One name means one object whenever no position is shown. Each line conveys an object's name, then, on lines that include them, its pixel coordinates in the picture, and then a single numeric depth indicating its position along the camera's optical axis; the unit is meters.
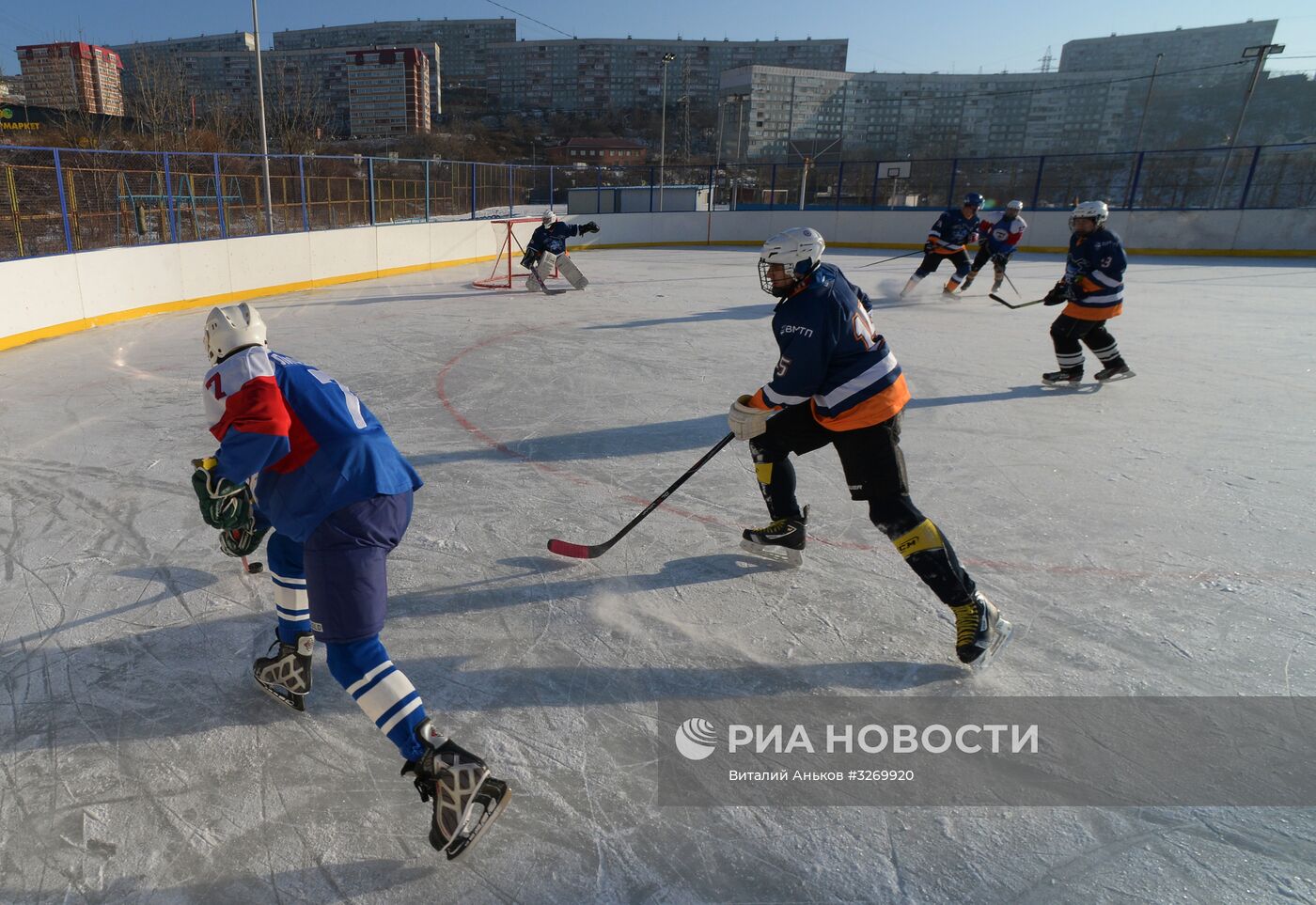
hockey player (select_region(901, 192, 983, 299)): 10.39
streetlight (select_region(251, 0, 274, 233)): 11.81
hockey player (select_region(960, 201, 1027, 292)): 10.59
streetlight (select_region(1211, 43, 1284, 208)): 21.73
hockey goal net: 12.30
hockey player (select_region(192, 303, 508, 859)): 1.79
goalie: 10.98
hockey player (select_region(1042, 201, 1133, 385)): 5.95
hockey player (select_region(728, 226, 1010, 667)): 2.58
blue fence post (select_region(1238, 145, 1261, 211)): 16.80
